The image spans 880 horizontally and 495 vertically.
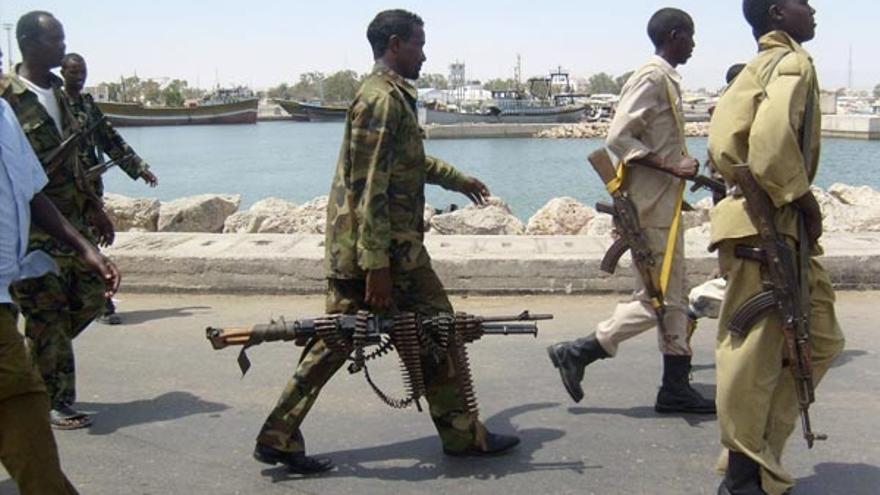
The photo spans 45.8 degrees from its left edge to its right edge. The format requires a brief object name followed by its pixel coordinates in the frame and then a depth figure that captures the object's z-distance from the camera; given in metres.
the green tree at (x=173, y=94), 121.26
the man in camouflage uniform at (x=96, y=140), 6.96
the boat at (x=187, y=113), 77.38
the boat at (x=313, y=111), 89.15
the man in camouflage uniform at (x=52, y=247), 4.92
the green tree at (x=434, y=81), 137.81
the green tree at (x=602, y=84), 184.12
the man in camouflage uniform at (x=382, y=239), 4.06
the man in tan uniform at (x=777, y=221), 3.60
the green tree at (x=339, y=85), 140.51
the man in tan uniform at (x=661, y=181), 4.97
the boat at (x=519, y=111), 72.06
